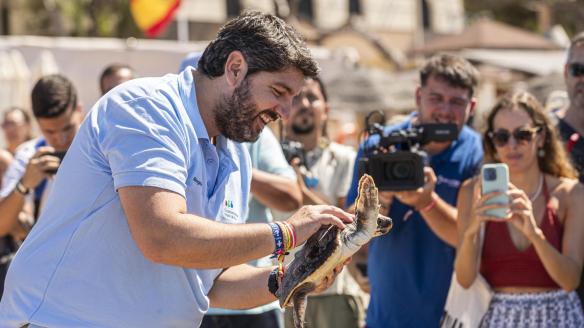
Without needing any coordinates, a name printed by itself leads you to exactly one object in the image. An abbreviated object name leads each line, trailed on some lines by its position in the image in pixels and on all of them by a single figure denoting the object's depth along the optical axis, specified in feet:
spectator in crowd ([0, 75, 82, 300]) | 16.56
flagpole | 60.85
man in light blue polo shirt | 9.10
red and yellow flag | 48.19
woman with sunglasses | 14.11
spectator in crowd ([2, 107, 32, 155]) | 28.63
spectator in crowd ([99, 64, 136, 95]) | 19.20
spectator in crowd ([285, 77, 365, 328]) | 18.29
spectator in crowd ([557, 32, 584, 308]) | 16.08
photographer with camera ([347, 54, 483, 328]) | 15.51
